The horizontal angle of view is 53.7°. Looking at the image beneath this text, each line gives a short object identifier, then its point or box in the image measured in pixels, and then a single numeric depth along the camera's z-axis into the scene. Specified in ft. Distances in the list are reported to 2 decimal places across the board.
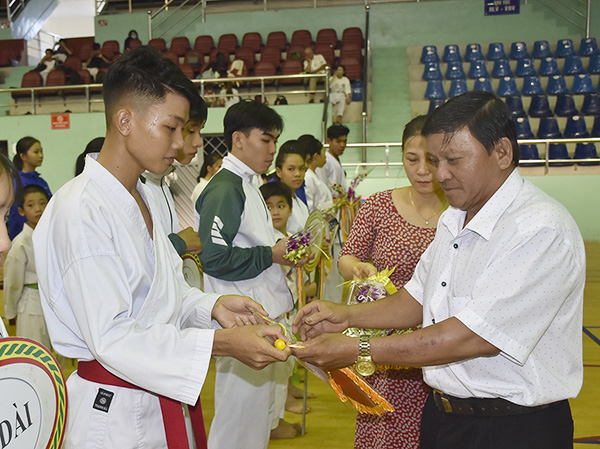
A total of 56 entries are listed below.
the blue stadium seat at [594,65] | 38.24
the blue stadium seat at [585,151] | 32.50
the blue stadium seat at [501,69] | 39.32
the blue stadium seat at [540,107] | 36.29
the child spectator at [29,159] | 17.52
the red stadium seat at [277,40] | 43.88
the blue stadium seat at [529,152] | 32.55
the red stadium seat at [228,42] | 44.73
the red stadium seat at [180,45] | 44.47
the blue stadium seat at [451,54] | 41.32
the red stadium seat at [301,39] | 43.55
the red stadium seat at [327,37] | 43.06
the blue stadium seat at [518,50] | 40.70
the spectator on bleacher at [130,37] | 44.05
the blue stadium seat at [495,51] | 40.81
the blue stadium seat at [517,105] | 35.99
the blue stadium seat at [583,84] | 37.09
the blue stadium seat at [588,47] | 39.29
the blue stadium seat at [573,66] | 38.44
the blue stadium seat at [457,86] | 38.43
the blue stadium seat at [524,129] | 34.35
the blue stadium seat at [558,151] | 32.96
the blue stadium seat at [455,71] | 39.72
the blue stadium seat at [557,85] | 37.63
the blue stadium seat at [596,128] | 33.88
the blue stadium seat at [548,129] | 34.35
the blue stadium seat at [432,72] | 40.40
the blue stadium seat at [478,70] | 39.29
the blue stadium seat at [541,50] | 40.29
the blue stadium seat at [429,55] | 41.98
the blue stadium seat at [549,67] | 38.92
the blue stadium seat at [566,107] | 36.06
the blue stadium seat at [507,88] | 37.42
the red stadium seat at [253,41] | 44.27
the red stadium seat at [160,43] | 44.32
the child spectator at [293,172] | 15.11
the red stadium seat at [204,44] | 44.93
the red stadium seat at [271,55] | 42.04
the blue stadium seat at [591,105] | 35.55
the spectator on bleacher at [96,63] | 42.32
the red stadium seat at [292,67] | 39.94
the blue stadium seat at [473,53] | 41.11
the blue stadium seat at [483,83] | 38.02
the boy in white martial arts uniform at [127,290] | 4.61
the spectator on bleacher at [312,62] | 38.52
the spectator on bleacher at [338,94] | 35.22
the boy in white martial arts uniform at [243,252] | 8.87
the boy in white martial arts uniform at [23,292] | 13.14
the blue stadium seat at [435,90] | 38.86
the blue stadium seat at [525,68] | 39.34
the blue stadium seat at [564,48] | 39.64
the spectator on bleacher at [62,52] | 44.91
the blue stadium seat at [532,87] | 37.96
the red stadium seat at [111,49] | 44.78
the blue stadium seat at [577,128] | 34.04
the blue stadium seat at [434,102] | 37.57
